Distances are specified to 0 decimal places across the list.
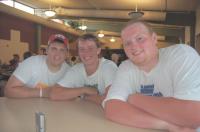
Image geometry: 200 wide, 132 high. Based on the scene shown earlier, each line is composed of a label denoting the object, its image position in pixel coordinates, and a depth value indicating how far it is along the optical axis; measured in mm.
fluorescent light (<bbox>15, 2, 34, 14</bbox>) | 7054
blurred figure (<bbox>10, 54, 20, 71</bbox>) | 4445
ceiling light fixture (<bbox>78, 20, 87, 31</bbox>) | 8533
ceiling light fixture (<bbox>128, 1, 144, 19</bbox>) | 4930
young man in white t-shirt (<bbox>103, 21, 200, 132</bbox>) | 815
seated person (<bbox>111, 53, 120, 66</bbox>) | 3334
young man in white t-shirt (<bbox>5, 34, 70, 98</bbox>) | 1473
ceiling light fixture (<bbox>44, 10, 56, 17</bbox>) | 5805
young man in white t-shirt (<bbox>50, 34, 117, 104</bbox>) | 1354
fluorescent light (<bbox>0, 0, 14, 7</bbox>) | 6165
